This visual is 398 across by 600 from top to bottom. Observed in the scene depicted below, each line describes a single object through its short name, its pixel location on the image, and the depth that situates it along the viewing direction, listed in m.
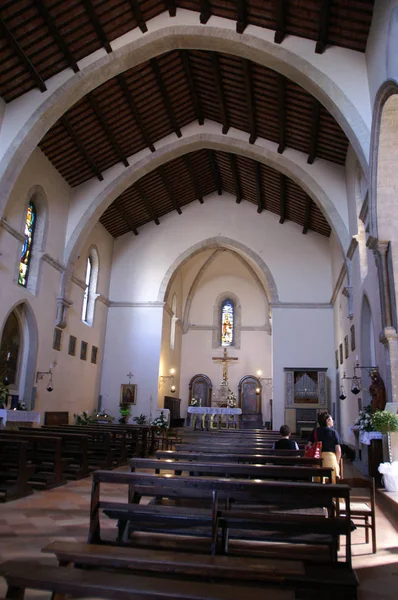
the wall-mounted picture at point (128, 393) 18.52
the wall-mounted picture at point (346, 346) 14.48
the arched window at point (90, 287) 17.88
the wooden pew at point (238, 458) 5.16
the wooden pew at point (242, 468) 4.23
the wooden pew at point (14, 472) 6.34
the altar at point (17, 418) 10.61
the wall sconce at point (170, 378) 19.43
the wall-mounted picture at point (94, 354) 18.02
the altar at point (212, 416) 18.45
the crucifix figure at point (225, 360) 23.52
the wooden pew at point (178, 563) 2.19
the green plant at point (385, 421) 7.66
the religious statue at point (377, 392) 8.75
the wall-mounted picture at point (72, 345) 15.79
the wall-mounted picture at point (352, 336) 12.90
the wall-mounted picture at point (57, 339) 14.62
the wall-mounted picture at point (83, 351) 16.88
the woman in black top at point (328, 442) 5.98
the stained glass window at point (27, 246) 13.16
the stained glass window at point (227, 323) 24.64
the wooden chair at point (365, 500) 4.35
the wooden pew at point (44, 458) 7.30
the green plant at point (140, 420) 17.70
